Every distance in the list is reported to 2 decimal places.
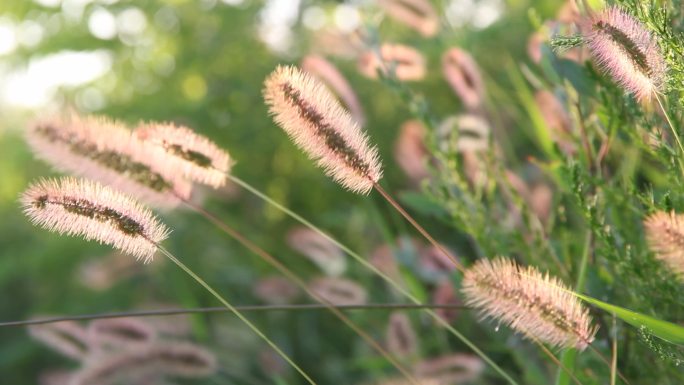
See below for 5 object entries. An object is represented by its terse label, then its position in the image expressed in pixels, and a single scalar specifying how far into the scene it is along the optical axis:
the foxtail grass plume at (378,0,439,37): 1.12
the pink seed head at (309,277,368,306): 1.07
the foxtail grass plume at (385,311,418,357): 1.04
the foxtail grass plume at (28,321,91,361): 1.05
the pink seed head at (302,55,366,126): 1.04
